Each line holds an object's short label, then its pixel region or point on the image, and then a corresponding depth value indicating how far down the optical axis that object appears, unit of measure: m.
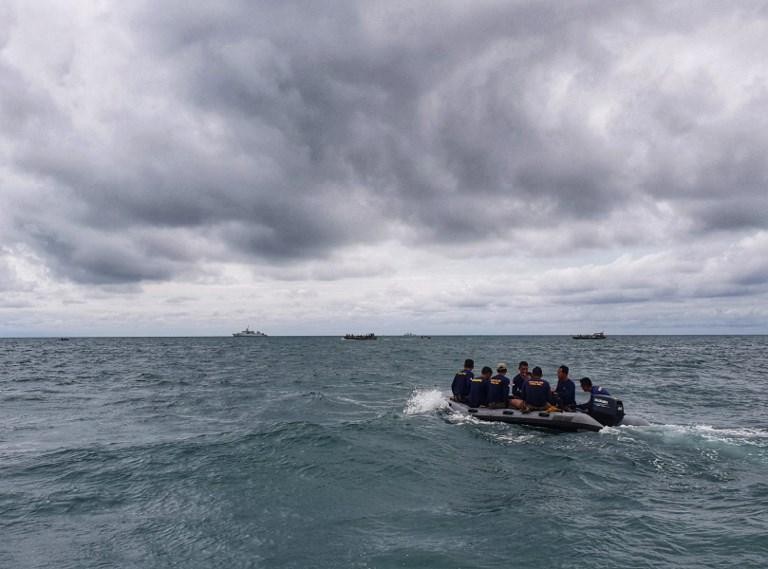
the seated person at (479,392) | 19.98
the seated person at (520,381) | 19.79
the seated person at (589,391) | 17.75
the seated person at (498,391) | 19.69
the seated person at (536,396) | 18.55
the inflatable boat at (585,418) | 17.45
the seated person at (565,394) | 18.61
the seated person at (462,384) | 21.14
